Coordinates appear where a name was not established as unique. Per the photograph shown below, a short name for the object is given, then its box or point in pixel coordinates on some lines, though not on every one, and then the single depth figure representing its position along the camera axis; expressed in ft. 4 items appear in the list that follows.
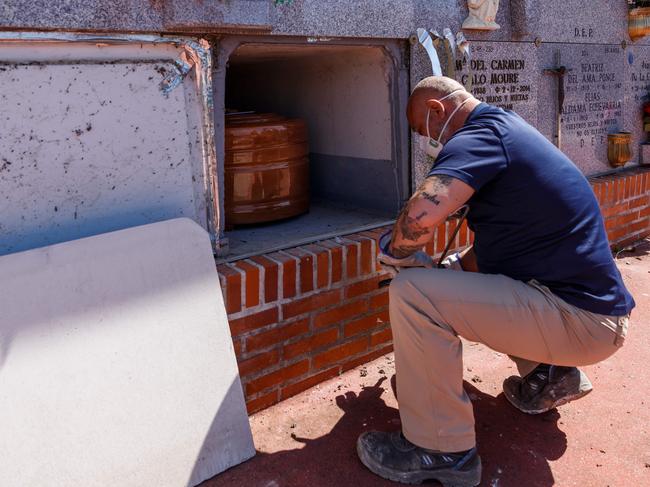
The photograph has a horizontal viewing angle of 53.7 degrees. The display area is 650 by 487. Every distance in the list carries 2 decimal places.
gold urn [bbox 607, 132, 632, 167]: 15.39
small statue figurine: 11.32
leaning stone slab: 6.37
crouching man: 7.19
